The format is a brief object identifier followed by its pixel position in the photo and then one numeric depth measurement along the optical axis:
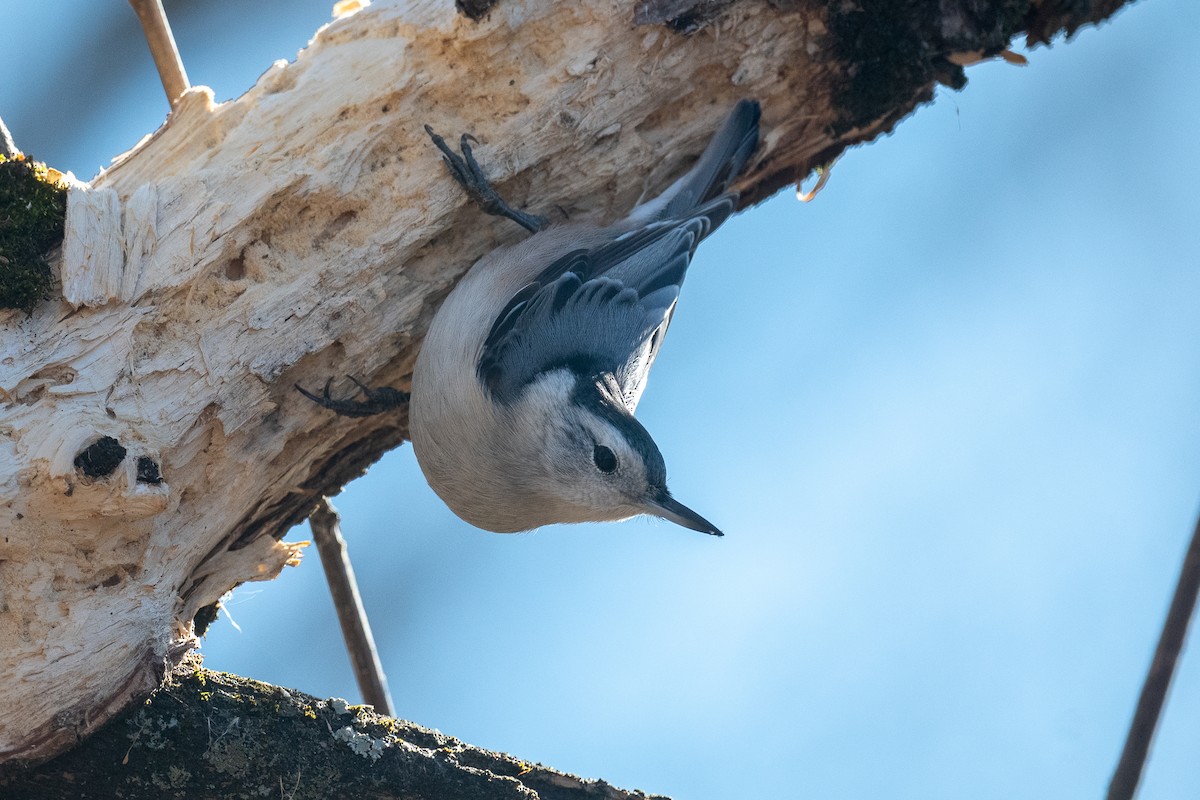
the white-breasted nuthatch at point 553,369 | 5.20
